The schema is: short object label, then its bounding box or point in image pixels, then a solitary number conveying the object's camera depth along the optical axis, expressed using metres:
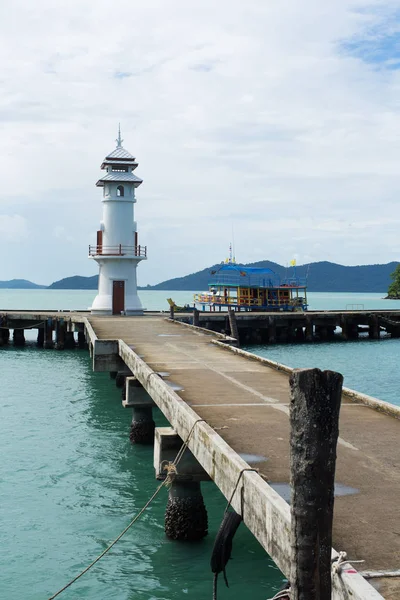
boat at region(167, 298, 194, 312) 45.56
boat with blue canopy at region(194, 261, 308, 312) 49.97
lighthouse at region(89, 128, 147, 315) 39.53
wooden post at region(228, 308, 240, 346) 28.98
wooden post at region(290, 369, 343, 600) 4.70
